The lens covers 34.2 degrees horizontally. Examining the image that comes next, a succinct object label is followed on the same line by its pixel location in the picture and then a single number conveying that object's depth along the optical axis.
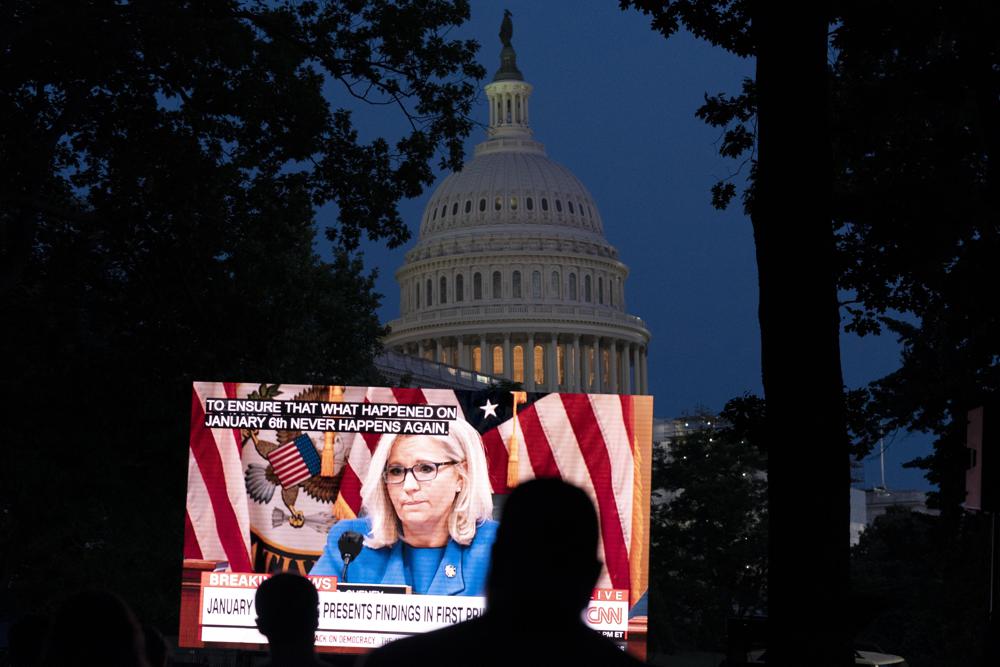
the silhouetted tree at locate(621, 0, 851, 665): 7.30
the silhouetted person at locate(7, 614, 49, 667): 7.17
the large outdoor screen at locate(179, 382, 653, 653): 16.61
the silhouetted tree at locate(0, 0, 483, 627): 19.78
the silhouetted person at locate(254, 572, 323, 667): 5.83
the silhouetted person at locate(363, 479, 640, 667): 3.98
